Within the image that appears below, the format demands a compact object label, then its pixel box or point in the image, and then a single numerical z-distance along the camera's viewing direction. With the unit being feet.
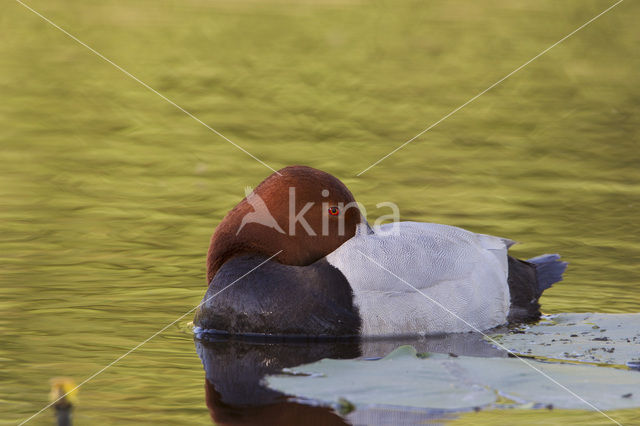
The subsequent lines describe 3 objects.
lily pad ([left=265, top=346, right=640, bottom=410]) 35.45
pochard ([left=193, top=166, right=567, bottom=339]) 44.60
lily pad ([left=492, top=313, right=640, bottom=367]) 41.75
